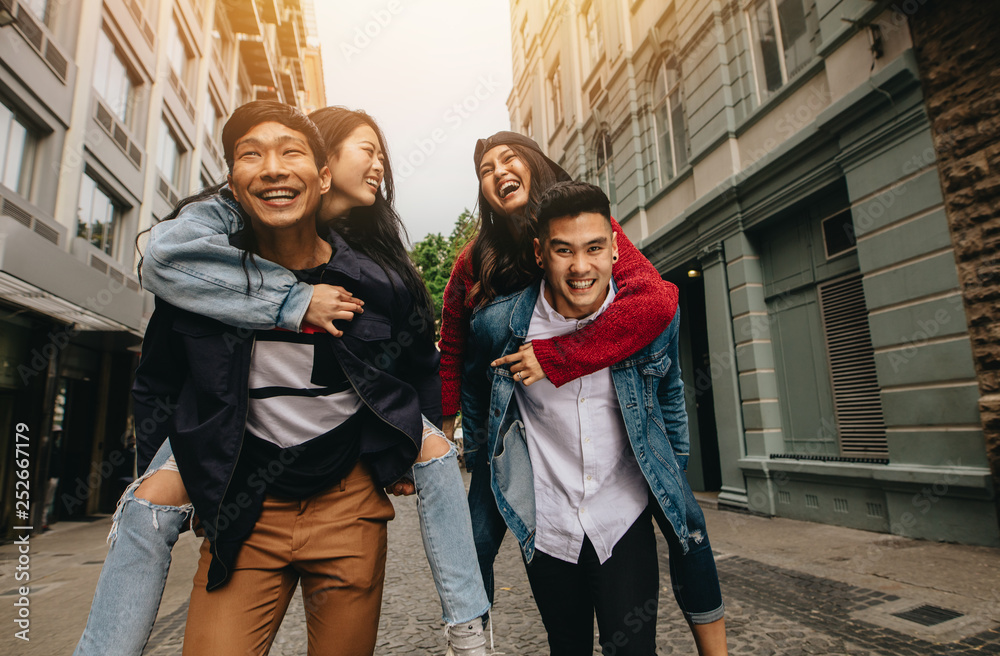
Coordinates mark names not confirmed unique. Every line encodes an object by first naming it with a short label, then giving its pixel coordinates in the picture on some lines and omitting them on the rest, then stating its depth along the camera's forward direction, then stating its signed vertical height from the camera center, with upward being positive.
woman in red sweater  1.89 +0.45
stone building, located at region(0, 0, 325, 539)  8.98 +4.51
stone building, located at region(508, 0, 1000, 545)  5.77 +2.11
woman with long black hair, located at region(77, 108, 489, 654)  1.37 +0.09
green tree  26.80 +8.60
